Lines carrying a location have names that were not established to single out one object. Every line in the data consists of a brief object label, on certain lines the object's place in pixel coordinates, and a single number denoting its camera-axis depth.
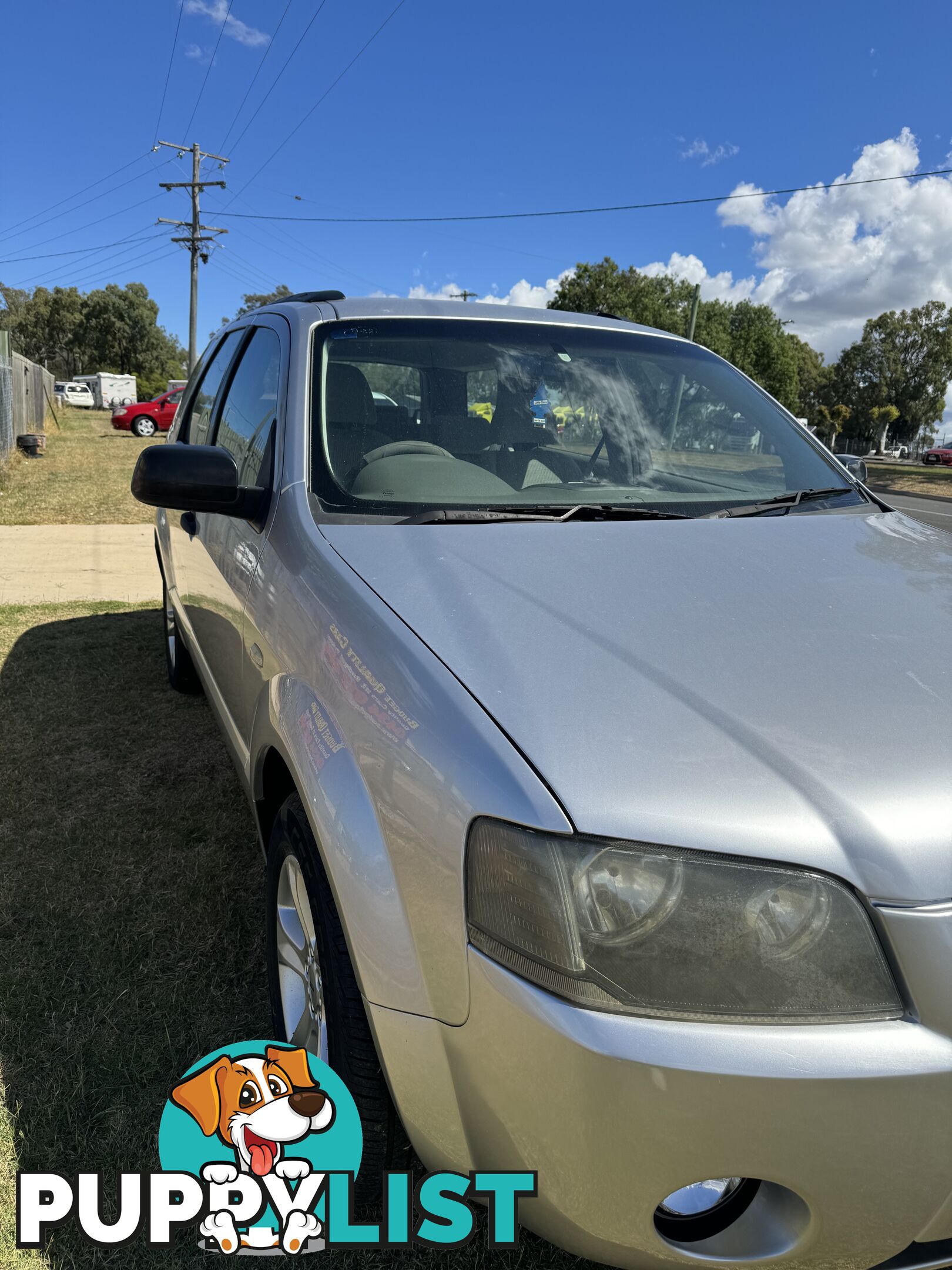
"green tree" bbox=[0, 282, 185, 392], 74.25
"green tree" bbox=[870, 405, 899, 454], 63.76
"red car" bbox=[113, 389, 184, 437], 28.42
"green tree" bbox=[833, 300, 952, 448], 64.00
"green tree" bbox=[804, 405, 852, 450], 75.38
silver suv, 1.18
